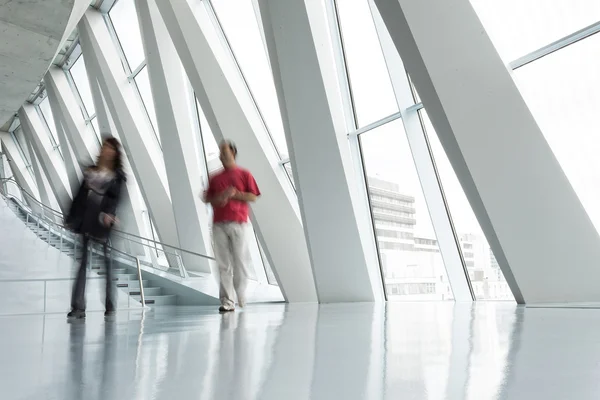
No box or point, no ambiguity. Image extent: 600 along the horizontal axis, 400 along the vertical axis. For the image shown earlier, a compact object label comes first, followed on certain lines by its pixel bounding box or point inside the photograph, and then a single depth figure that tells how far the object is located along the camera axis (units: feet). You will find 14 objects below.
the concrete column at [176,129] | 48.88
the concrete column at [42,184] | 128.18
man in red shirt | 21.13
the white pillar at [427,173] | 29.89
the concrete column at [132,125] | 60.08
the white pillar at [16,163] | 134.92
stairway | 41.22
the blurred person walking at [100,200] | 20.06
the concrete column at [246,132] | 35.81
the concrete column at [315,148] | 28.30
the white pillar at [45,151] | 109.50
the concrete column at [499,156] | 18.10
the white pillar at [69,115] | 86.69
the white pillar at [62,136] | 89.76
